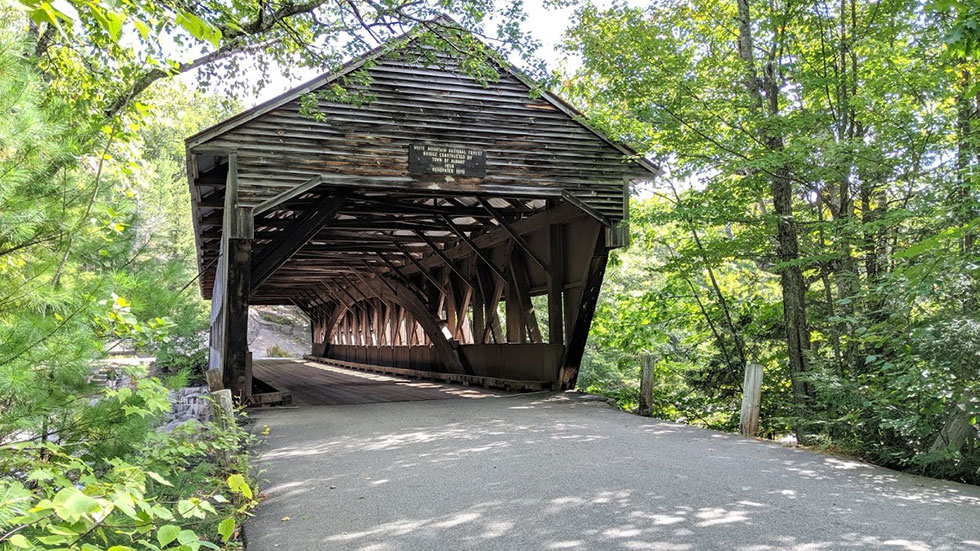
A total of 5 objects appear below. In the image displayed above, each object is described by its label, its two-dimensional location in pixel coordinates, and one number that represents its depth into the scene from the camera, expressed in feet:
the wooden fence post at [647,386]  27.12
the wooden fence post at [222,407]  17.78
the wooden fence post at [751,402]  21.40
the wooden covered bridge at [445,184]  26.61
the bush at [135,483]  5.50
